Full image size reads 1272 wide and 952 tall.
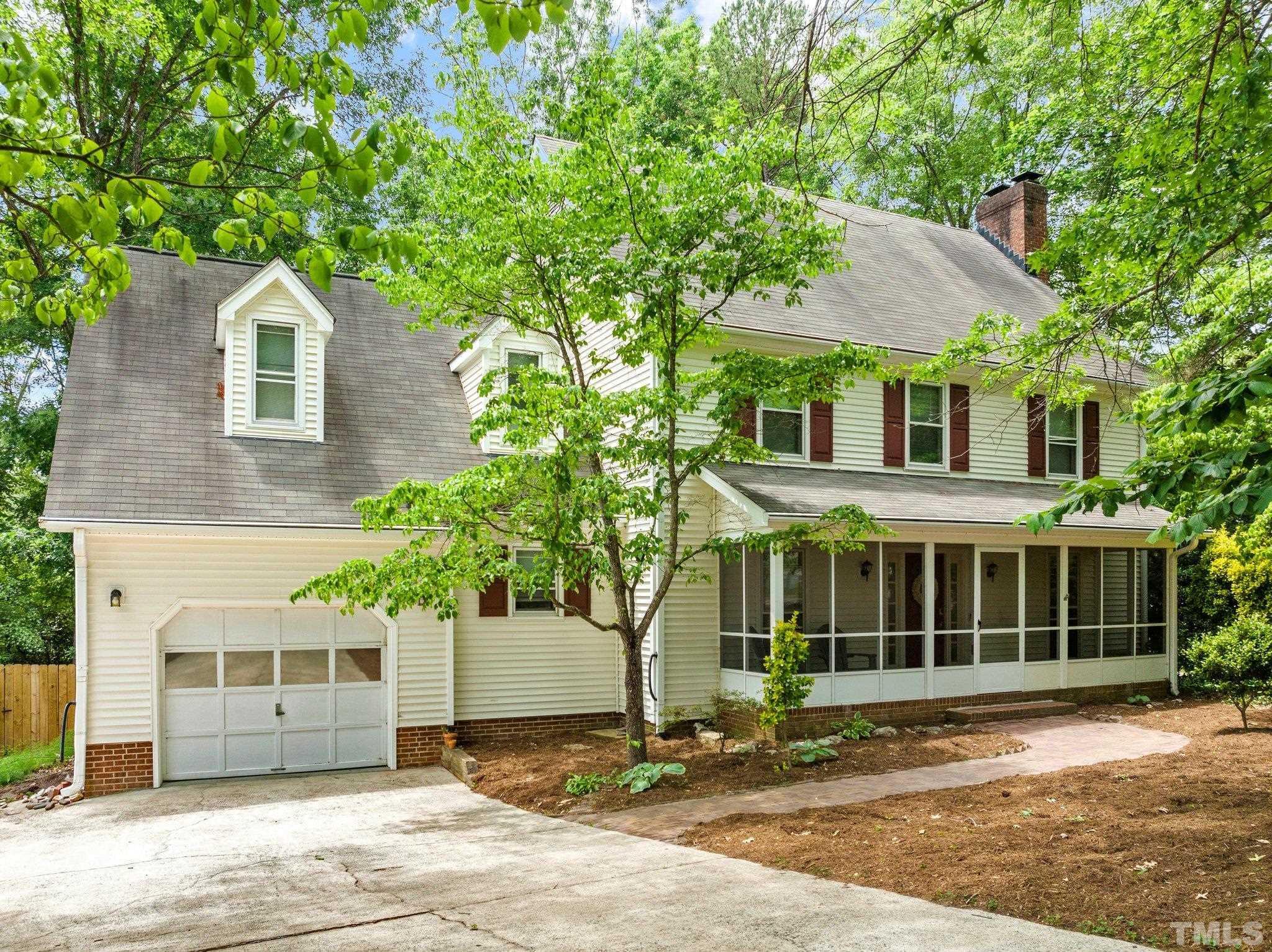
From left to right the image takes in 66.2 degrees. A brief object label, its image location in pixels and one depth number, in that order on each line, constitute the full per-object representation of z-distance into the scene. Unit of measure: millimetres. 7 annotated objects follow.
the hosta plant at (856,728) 13133
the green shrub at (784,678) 11812
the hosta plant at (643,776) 10453
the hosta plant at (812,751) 11602
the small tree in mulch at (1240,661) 12805
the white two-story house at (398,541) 12289
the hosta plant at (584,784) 10680
